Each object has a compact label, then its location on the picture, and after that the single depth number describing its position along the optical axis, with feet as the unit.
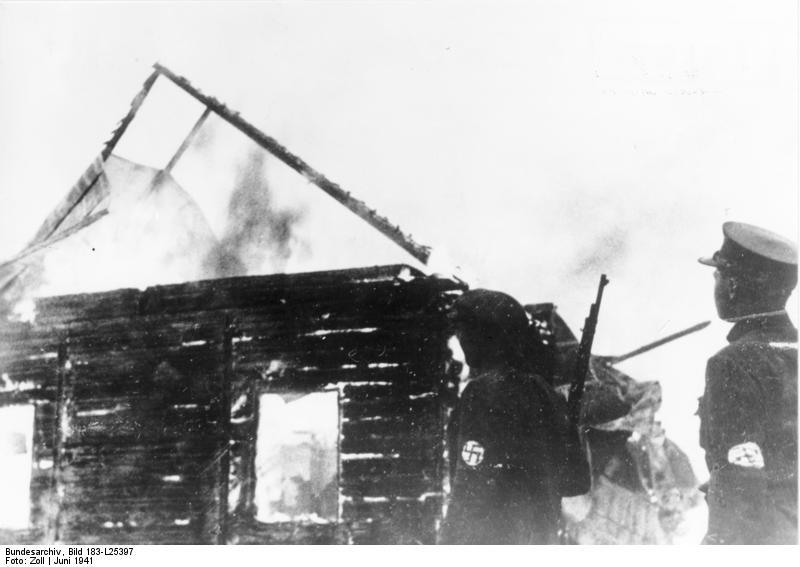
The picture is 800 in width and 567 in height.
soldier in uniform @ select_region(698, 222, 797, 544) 11.78
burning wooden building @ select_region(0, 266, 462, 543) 23.25
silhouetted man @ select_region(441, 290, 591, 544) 13.26
